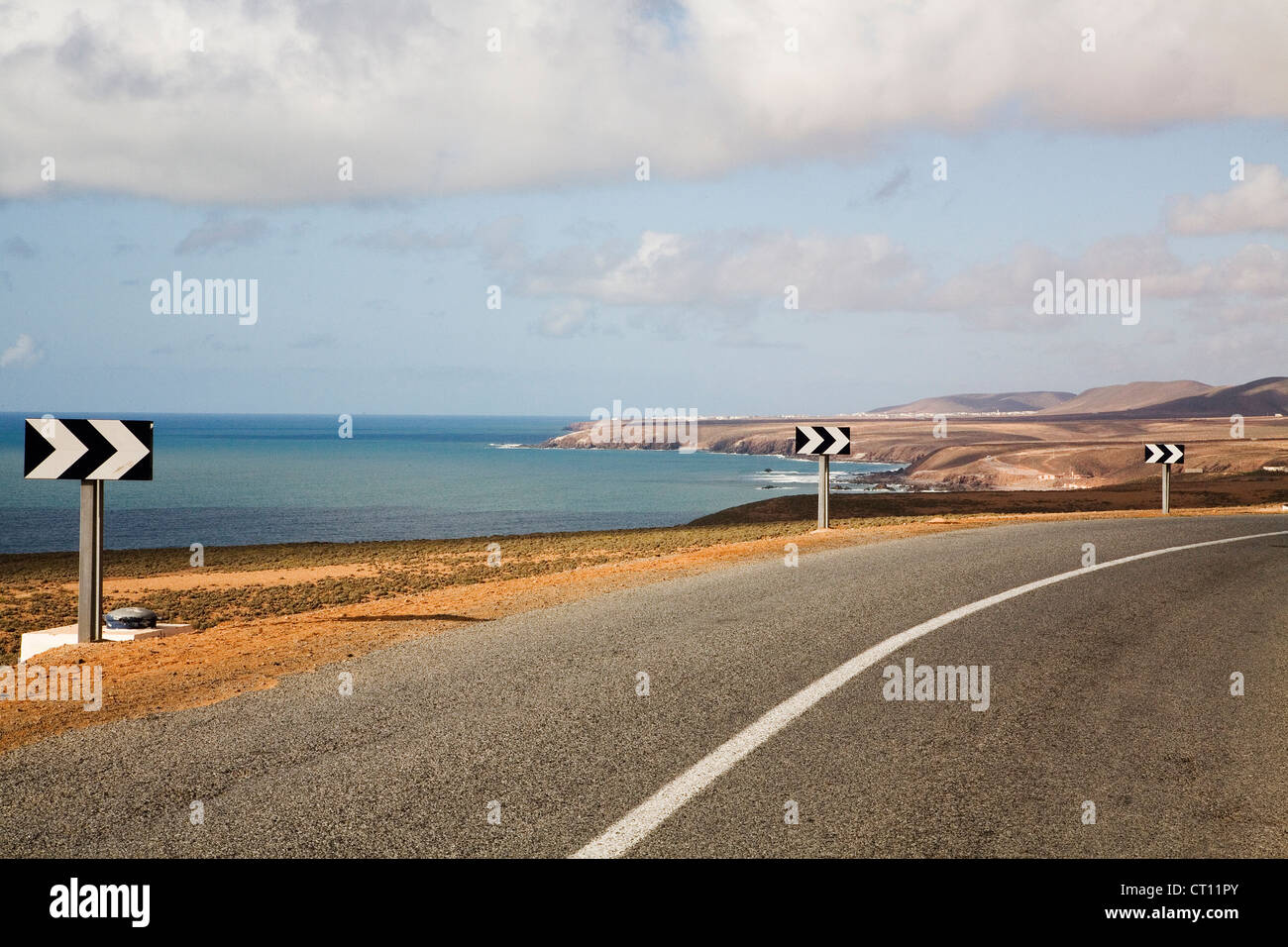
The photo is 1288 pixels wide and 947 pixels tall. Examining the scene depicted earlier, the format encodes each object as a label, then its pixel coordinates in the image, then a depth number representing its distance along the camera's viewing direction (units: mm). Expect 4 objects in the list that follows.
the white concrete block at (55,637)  9266
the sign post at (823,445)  19188
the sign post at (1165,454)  24312
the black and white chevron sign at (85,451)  8805
